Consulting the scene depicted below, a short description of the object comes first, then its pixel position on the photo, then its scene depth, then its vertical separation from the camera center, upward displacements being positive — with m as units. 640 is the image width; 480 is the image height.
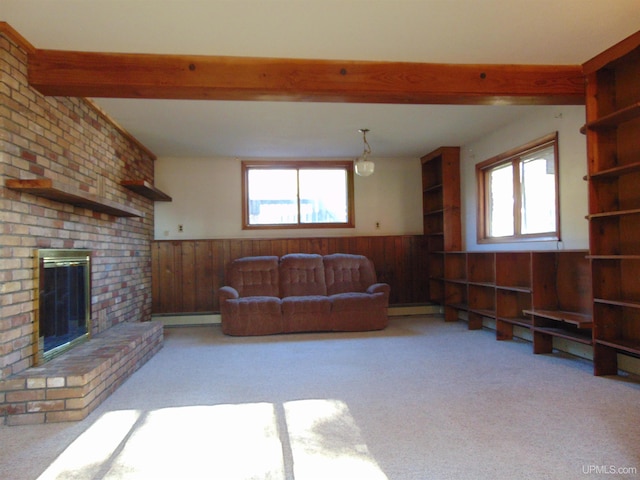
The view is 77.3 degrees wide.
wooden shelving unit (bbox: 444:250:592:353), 3.62 -0.48
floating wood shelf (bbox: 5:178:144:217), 2.47 +0.42
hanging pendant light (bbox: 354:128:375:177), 4.71 +0.99
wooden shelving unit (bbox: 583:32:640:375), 3.00 +0.35
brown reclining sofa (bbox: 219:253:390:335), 4.84 -0.57
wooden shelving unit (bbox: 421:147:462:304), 5.52 +0.57
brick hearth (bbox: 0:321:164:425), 2.38 -0.83
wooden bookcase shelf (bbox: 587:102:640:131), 2.72 +0.94
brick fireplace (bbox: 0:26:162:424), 2.44 +0.31
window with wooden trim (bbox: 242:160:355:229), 6.03 +0.87
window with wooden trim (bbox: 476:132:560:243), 3.98 +0.61
